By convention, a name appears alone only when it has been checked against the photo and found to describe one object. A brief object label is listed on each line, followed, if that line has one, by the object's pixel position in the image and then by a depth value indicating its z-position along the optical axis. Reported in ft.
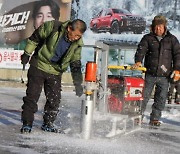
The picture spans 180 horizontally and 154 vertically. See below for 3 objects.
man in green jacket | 19.55
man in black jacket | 26.07
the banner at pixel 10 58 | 90.37
